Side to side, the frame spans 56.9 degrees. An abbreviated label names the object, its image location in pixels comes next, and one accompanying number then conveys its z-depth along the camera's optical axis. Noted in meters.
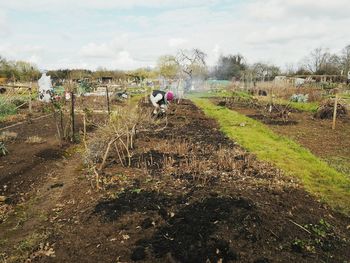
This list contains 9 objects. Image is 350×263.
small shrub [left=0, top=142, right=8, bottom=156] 8.63
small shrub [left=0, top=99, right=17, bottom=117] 10.08
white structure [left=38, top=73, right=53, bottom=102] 21.68
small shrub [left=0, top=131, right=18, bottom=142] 10.23
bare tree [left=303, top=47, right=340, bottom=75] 45.10
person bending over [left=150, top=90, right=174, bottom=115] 14.12
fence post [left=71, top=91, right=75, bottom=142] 10.29
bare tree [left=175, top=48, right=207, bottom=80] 35.72
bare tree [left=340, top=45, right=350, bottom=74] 44.28
